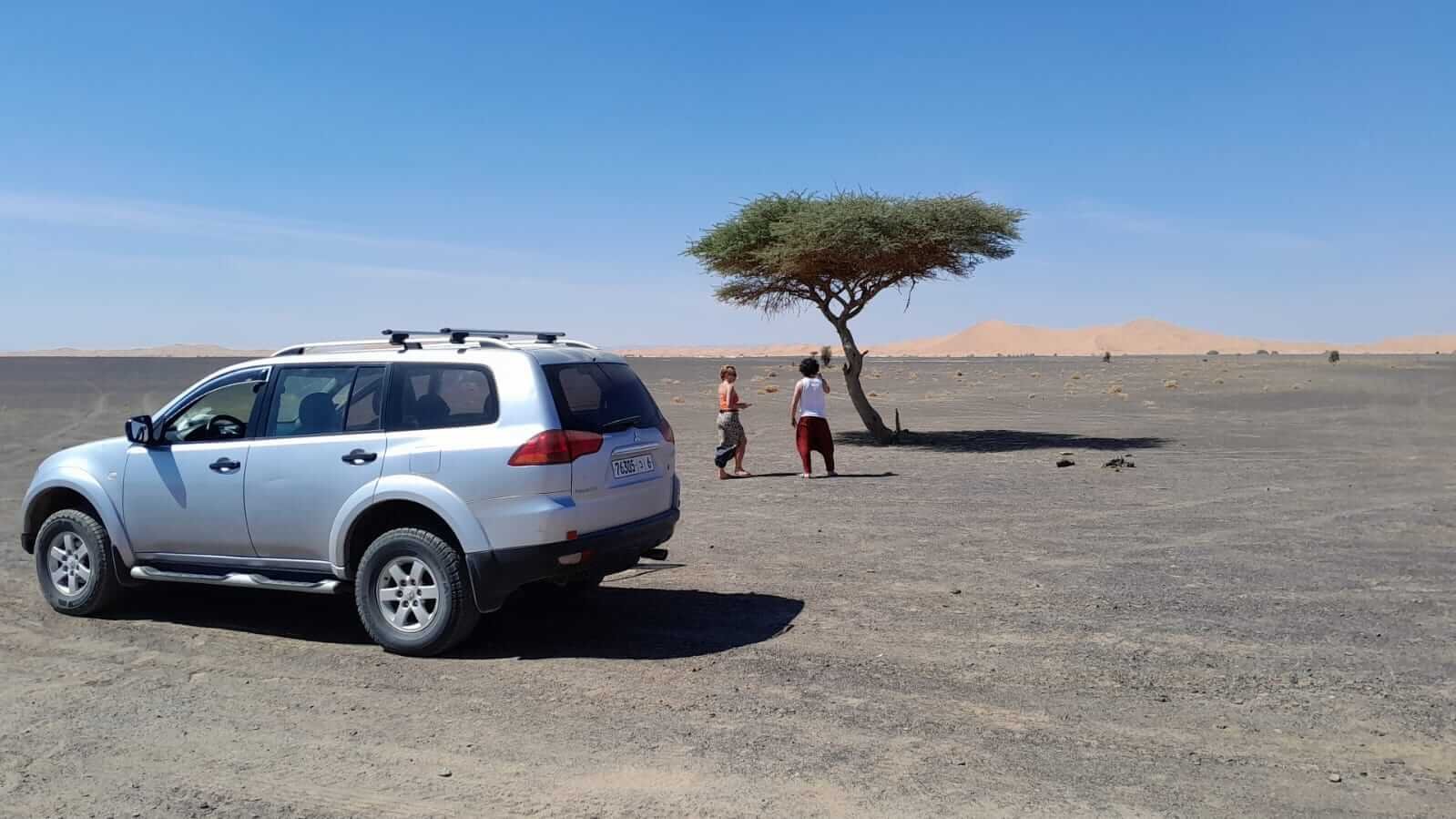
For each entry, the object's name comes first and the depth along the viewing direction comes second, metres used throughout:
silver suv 6.98
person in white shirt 16.55
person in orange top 17.09
